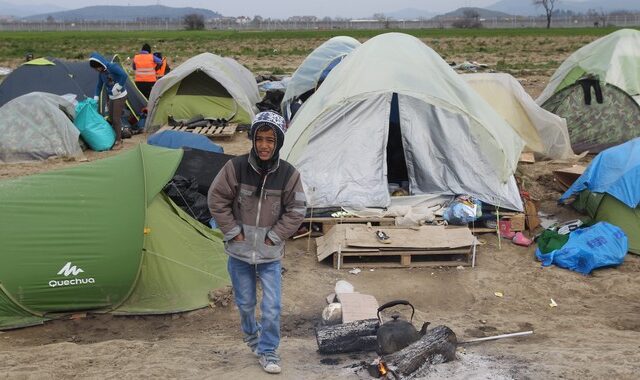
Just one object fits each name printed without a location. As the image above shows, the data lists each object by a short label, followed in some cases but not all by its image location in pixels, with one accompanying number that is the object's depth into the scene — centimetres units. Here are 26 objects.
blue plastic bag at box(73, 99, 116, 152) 1374
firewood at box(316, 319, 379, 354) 559
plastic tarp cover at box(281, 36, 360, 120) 1585
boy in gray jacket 493
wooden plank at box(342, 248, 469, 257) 821
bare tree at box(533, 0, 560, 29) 10469
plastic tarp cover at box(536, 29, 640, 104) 1344
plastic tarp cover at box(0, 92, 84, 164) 1289
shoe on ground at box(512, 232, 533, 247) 889
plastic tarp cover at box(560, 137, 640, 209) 855
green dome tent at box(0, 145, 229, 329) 660
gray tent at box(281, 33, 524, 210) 934
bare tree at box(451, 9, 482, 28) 10033
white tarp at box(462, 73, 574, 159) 1307
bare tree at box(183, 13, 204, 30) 10031
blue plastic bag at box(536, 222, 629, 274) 809
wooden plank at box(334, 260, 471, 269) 824
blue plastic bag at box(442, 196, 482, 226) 897
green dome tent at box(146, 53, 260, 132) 1565
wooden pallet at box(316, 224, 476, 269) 820
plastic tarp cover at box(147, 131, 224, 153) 1089
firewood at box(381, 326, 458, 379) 501
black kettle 532
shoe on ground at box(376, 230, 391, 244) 823
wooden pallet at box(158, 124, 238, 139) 1480
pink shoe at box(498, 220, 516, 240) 915
